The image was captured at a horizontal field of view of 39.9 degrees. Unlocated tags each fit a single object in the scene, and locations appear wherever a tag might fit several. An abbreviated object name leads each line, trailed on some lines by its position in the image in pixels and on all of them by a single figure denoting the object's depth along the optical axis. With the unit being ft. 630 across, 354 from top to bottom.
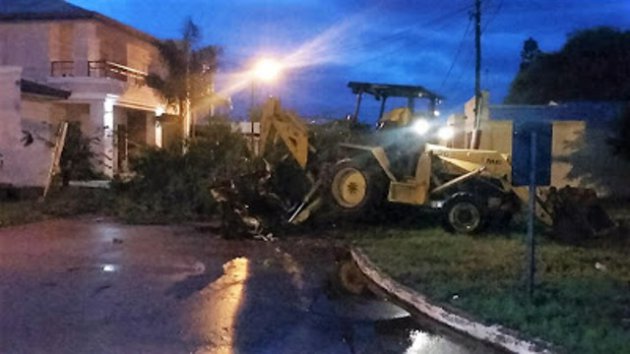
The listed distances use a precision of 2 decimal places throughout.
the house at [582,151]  87.76
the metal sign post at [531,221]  33.99
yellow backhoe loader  57.62
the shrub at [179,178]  72.59
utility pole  104.39
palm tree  120.16
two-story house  106.73
